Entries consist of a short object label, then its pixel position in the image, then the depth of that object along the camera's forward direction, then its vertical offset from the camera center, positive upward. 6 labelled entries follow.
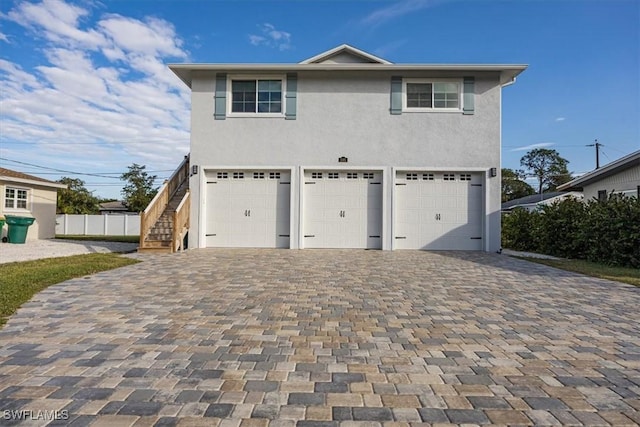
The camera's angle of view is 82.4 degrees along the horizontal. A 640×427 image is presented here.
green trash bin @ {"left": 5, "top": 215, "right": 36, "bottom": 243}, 13.71 -0.48
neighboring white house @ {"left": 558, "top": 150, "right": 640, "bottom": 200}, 13.12 +1.77
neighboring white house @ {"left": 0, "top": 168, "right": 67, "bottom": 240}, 14.70 +0.69
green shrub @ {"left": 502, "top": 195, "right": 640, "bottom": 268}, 8.79 -0.22
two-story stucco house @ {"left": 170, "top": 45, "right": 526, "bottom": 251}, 11.03 +1.89
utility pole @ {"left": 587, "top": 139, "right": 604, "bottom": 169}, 33.53 +6.93
